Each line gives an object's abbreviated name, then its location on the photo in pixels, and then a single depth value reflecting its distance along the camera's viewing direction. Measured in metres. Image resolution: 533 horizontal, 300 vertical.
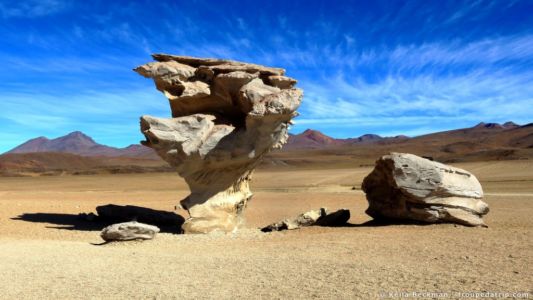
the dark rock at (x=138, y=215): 16.06
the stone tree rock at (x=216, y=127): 13.24
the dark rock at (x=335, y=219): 14.27
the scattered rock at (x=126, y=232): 11.16
